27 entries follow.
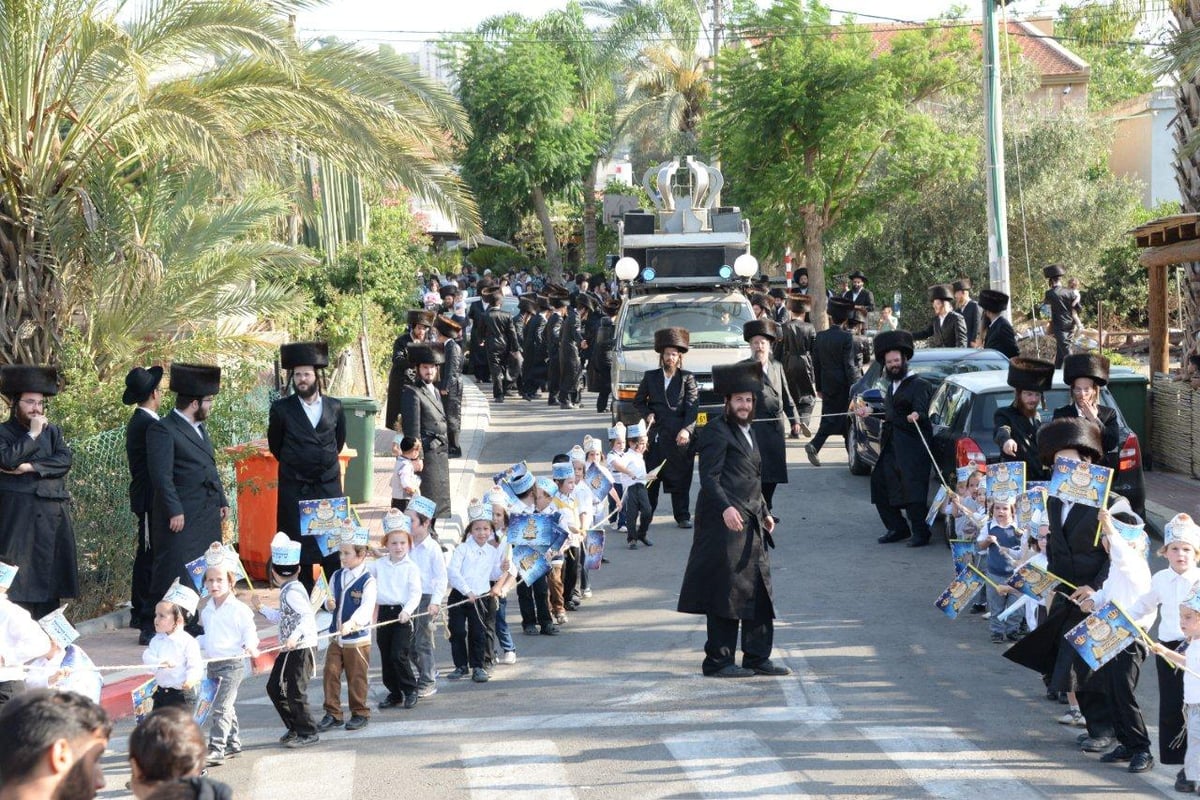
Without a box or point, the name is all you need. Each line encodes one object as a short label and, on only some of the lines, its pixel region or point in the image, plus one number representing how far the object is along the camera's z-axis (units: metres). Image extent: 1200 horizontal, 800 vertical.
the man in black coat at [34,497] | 9.52
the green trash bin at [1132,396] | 17.31
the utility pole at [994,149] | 21.38
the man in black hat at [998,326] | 17.30
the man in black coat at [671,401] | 14.17
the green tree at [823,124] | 28.48
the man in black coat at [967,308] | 19.41
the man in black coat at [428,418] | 13.35
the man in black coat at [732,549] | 9.51
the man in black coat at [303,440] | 10.90
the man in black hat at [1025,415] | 11.45
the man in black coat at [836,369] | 18.89
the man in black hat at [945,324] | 18.92
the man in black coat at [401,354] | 17.73
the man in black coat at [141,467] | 10.34
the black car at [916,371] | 15.39
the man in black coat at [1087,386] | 10.53
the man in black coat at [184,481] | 10.05
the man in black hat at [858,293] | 23.73
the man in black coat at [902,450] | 13.51
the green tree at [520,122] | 50.94
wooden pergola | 17.47
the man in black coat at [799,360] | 20.75
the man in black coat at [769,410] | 13.30
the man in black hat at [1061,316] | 22.66
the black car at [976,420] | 11.93
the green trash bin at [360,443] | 15.46
